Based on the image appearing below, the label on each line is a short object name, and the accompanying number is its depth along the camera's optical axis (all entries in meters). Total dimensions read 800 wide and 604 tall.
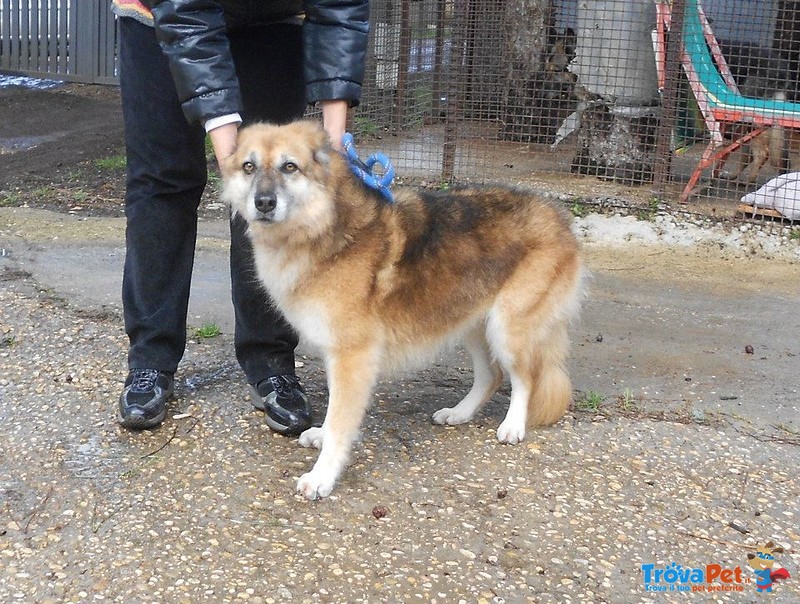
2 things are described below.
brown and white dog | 3.33
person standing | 3.27
